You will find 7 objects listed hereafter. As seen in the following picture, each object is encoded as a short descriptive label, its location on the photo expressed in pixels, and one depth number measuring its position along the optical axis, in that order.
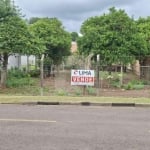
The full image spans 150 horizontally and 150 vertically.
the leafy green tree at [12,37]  27.73
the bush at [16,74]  36.08
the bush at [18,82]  29.69
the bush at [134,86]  28.70
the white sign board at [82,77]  22.52
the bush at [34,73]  40.51
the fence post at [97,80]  24.29
